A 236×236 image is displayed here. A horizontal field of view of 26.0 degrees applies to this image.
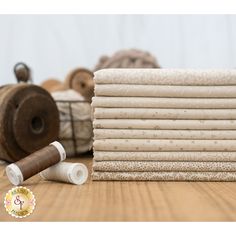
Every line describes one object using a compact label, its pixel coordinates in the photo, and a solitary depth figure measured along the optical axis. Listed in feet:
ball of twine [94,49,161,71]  6.59
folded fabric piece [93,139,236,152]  3.93
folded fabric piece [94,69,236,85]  3.93
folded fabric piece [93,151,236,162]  3.94
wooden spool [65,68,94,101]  6.89
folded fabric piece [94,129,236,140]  3.94
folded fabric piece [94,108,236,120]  3.93
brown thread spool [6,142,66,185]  3.69
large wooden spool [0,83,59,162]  4.75
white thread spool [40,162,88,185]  3.78
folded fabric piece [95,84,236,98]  3.92
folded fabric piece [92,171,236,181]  3.96
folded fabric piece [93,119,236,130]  3.94
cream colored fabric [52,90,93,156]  5.57
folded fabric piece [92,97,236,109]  3.93
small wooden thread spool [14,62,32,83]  5.93
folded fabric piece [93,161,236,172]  3.94
